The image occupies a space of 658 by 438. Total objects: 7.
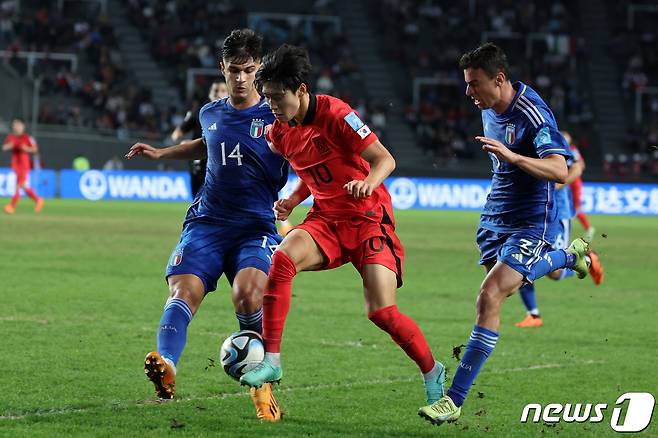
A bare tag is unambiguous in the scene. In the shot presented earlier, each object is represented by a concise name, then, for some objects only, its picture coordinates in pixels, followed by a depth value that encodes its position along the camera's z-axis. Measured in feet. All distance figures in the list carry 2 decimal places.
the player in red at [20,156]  177.47
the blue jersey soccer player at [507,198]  42.55
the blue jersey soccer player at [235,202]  43.78
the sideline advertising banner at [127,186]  235.81
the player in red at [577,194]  130.62
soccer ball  41.39
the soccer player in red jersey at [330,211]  41.29
